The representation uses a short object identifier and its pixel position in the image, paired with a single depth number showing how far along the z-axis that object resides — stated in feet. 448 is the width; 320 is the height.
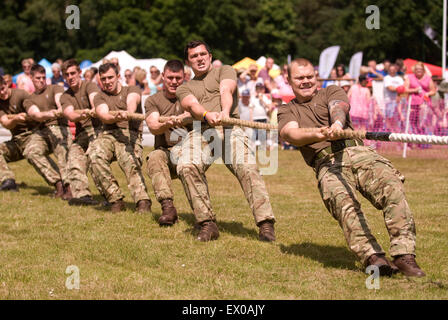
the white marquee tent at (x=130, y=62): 84.75
